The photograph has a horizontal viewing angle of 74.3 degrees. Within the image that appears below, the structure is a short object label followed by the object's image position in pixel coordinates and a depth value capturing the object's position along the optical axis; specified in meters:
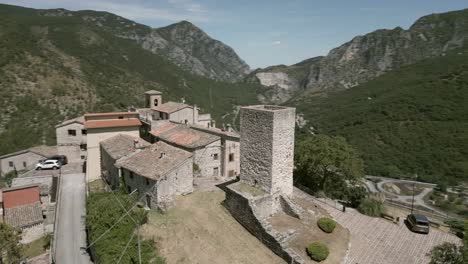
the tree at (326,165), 31.48
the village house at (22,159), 45.59
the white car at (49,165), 40.00
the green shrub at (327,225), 21.52
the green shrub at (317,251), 18.45
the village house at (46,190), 30.08
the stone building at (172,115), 41.06
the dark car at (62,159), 40.62
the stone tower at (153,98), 49.53
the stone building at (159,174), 23.91
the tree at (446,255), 15.13
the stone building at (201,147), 31.00
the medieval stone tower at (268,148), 22.25
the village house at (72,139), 39.44
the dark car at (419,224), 23.67
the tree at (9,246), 24.39
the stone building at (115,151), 29.72
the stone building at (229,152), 32.19
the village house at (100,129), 34.34
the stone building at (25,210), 28.91
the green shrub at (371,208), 26.48
